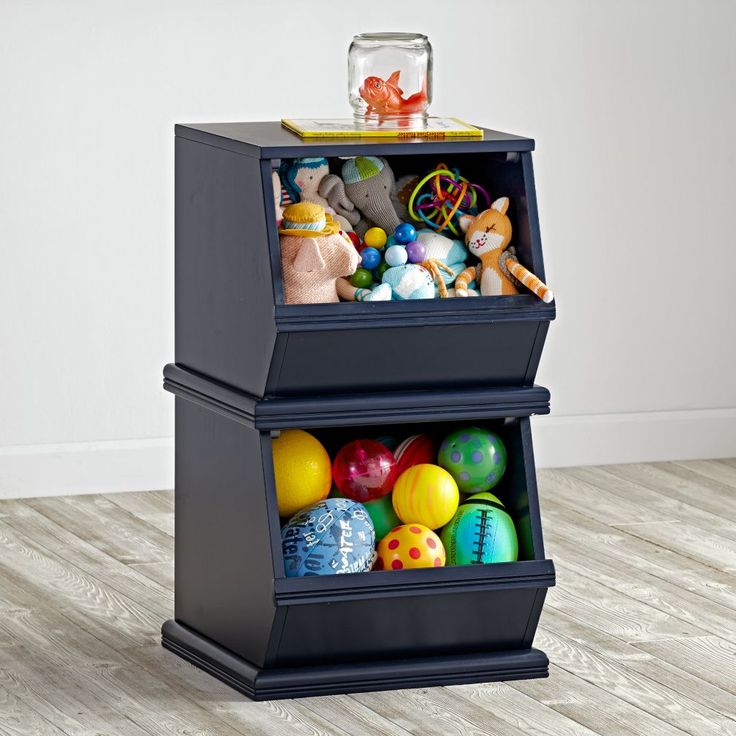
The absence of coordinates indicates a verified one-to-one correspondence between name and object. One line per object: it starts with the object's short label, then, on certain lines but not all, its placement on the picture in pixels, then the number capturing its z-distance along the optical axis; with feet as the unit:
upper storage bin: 13.31
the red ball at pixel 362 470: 14.42
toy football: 14.35
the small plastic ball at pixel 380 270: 14.33
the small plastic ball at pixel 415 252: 14.19
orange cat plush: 14.20
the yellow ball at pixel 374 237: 14.42
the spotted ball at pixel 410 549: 14.22
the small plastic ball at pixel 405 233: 14.25
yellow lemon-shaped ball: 14.11
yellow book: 13.81
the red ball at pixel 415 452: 14.74
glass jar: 14.68
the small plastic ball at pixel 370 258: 14.22
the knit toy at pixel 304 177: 14.13
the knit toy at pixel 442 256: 14.20
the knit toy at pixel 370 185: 14.33
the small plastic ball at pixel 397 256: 14.08
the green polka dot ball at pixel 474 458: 14.47
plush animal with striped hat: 13.63
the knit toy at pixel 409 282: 13.95
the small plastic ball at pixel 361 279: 14.21
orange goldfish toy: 14.65
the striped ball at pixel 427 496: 14.27
